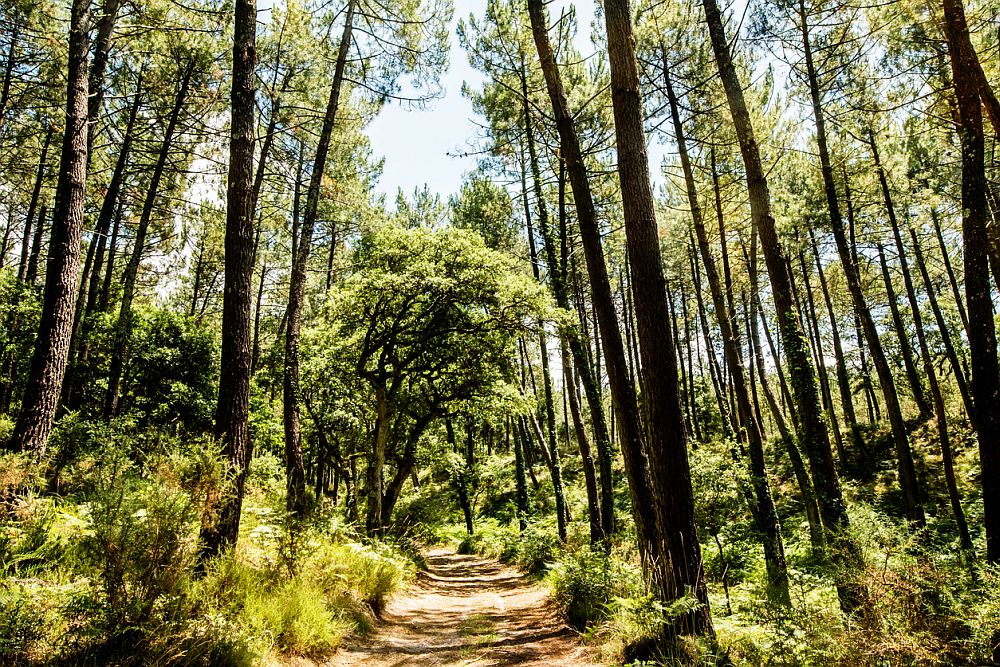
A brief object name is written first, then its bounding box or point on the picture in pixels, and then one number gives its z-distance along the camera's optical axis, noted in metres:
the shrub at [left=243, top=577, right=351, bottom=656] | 4.26
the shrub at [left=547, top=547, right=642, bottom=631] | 5.89
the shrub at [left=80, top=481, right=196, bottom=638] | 3.21
